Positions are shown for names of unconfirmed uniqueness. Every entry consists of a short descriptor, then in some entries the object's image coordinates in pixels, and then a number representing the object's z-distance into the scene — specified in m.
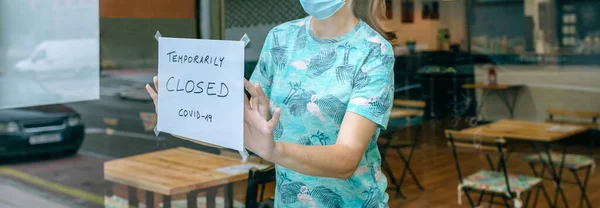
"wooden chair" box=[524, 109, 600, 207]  4.27
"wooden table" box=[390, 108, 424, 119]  4.82
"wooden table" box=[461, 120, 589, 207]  4.31
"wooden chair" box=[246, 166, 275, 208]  2.98
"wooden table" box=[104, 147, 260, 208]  3.27
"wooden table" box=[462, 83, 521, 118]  4.57
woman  1.47
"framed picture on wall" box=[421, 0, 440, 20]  4.54
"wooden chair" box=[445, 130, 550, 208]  4.01
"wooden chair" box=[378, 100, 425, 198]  4.77
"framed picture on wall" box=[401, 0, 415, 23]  4.39
